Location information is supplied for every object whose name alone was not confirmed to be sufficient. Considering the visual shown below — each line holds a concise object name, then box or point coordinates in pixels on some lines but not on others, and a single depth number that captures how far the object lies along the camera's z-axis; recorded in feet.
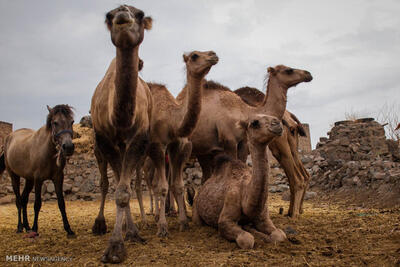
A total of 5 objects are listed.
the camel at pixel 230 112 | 23.41
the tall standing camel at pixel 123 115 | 12.64
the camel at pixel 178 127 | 18.57
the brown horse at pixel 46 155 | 19.27
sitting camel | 13.94
